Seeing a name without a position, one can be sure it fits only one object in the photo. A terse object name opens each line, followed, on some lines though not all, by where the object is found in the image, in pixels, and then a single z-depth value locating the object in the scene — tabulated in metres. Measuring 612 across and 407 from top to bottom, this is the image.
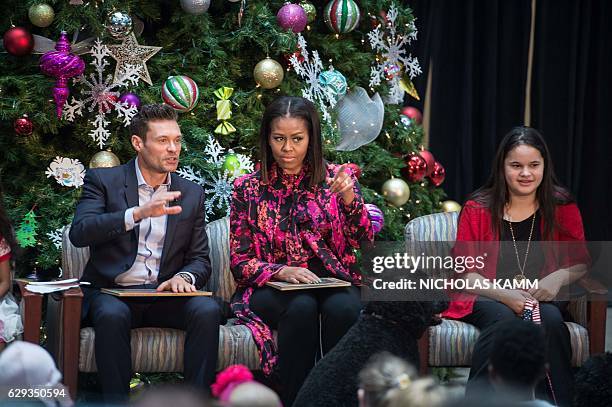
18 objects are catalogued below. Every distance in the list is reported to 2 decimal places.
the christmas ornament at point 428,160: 11.87
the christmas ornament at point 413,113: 12.21
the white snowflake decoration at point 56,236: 9.99
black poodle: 5.81
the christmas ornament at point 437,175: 12.11
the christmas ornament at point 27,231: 9.87
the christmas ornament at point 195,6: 10.38
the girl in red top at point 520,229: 8.95
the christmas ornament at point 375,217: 10.36
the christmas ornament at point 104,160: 10.05
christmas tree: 10.05
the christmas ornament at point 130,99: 10.18
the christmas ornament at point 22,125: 9.81
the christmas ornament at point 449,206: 11.93
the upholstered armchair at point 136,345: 8.12
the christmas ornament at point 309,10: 11.07
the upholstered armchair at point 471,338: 8.74
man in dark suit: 8.08
